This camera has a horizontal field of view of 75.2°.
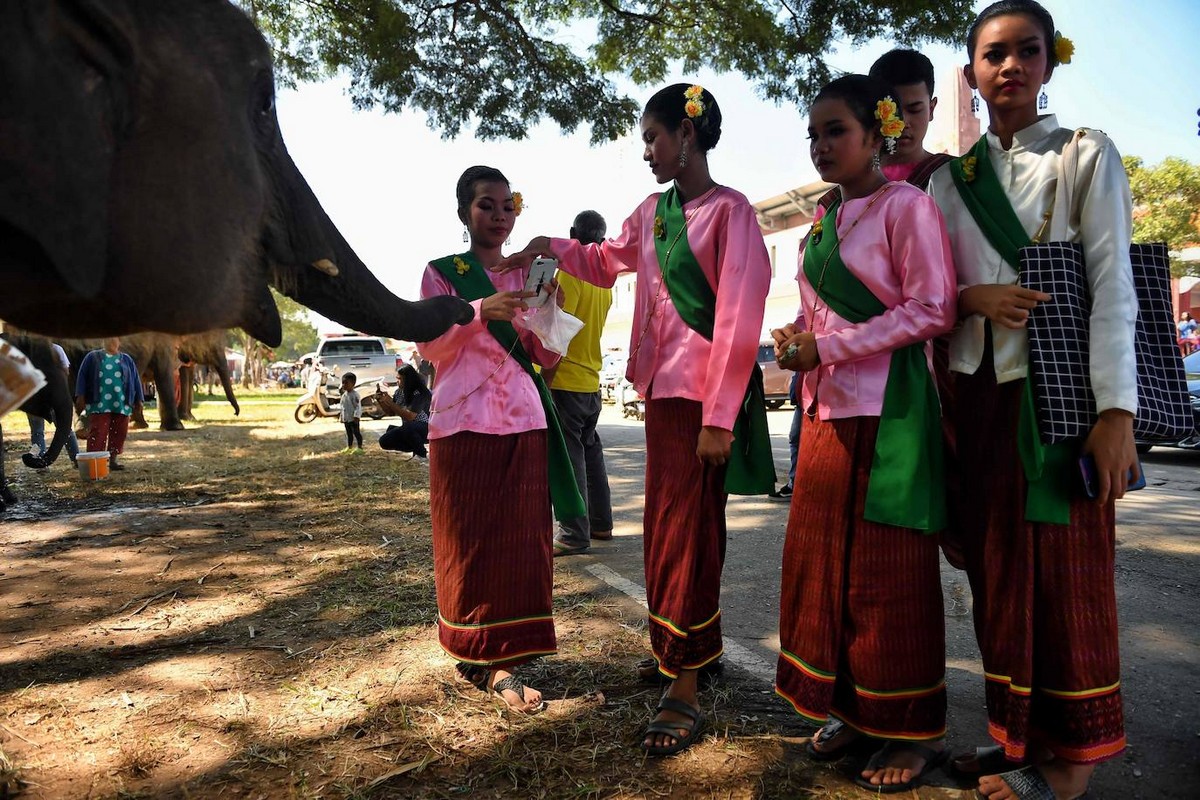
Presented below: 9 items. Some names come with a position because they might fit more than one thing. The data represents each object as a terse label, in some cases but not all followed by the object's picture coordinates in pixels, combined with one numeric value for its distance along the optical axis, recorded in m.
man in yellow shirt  4.95
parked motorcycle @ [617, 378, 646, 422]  20.06
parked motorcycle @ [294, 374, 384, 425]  19.73
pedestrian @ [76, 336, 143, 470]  9.44
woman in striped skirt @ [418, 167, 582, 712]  2.77
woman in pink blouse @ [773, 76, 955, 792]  2.10
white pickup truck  23.59
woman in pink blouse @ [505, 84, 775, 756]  2.42
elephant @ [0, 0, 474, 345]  1.18
